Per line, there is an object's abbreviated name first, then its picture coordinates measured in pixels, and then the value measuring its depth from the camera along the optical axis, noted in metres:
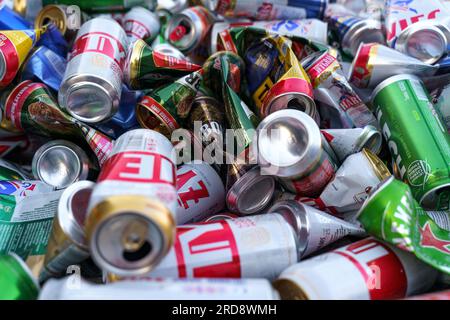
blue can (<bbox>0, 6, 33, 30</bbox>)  0.91
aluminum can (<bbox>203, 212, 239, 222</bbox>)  0.79
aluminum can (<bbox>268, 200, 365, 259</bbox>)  0.74
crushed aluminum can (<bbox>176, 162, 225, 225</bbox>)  0.79
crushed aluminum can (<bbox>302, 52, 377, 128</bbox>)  0.86
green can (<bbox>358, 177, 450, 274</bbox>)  0.71
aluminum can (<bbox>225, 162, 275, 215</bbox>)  0.78
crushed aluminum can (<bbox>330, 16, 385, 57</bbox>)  0.97
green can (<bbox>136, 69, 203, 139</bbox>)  0.84
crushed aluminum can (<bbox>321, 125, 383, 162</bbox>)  0.82
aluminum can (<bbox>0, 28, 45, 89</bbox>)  0.84
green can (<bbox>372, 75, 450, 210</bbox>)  0.78
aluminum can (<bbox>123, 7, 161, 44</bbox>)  0.98
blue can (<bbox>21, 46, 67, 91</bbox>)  0.88
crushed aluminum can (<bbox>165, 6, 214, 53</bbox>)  0.99
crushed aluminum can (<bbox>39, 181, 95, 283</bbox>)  0.71
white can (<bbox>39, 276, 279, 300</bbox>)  0.66
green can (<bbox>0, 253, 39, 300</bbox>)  0.68
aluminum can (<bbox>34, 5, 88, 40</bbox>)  0.96
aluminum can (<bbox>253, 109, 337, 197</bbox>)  0.74
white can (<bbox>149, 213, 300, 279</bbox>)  0.70
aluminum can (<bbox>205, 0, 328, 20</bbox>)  1.00
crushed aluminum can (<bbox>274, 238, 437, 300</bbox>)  0.68
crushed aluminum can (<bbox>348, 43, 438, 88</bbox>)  0.87
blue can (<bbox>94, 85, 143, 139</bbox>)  0.86
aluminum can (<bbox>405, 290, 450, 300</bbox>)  0.70
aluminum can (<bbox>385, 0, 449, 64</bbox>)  0.91
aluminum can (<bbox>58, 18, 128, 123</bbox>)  0.81
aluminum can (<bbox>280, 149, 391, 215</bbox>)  0.78
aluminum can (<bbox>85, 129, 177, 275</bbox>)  0.64
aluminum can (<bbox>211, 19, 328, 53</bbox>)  0.96
